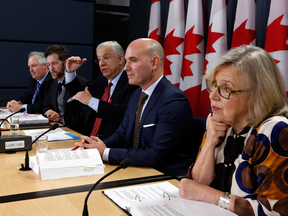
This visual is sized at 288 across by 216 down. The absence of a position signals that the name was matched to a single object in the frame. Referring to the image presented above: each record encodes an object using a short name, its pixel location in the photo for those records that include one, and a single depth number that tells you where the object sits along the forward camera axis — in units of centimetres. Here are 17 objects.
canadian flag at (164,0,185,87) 298
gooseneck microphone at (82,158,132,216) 95
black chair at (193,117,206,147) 188
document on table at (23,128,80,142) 217
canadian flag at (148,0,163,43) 334
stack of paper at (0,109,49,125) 272
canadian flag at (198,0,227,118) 250
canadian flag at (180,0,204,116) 274
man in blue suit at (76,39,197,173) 166
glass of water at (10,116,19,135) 199
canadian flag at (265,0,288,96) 201
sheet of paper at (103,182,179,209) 110
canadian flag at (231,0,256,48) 229
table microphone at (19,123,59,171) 148
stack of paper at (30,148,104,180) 137
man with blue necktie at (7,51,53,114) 368
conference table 104
